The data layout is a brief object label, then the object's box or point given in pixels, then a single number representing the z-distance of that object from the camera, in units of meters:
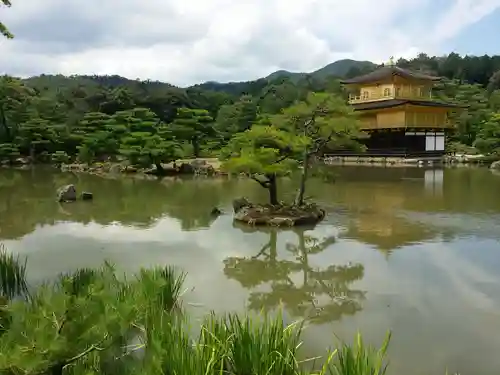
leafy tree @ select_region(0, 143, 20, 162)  27.38
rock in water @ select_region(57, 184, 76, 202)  13.80
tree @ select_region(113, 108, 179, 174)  21.28
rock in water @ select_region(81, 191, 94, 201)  14.19
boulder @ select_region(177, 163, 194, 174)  22.38
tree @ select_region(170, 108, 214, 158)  26.16
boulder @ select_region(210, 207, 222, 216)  11.57
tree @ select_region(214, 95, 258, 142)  35.19
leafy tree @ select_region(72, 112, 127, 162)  26.28
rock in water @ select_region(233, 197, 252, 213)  11.15
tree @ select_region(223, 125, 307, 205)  10.02
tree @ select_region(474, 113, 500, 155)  26.34
